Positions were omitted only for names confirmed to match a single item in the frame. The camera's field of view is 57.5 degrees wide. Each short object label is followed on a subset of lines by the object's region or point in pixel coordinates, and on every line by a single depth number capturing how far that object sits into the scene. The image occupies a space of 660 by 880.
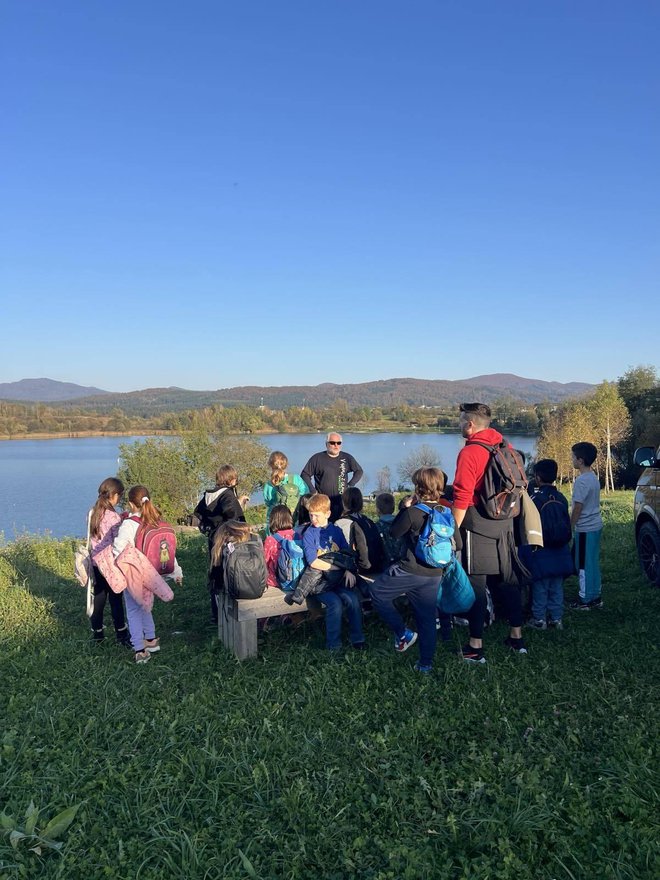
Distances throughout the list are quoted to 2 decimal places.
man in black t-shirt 7.14
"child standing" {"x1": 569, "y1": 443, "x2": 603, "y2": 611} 6.10
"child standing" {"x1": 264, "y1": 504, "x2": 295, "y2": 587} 5.43
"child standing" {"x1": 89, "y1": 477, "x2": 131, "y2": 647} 5.61
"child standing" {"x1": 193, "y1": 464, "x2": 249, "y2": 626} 6.22
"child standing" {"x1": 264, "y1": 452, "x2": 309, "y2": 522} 6.89
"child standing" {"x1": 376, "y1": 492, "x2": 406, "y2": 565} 5.61
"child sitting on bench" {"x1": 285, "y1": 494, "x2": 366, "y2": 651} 5.10
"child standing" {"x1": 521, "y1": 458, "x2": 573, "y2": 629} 5.51
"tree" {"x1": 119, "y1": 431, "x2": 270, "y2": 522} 52.66
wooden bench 5.04
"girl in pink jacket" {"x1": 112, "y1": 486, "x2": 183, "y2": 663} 5.33
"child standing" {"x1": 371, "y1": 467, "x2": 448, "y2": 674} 4.60
